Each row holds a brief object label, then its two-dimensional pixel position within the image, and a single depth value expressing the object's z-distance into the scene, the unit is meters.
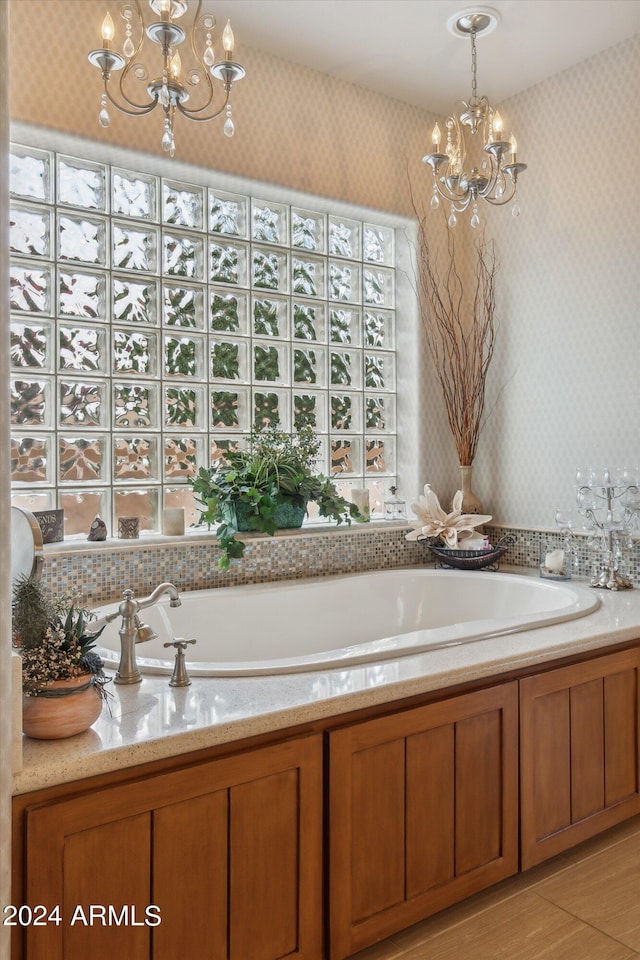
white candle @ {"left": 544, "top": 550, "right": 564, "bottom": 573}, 3.01
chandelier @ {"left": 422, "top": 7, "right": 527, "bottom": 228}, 2.47
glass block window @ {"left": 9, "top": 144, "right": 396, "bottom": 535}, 2.65
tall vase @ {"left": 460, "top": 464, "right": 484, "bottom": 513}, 3.52
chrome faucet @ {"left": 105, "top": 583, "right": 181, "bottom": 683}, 1.67
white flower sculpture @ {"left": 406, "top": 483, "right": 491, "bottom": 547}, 3.25
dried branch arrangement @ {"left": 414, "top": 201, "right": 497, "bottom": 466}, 3.59
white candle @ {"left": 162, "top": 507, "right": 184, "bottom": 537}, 2.81
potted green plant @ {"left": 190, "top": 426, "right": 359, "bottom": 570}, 2.84
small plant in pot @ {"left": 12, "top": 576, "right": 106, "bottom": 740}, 1.33
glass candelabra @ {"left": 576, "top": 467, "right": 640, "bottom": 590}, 2.85
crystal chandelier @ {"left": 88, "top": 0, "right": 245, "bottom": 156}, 1.93
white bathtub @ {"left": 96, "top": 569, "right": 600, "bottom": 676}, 2.21
